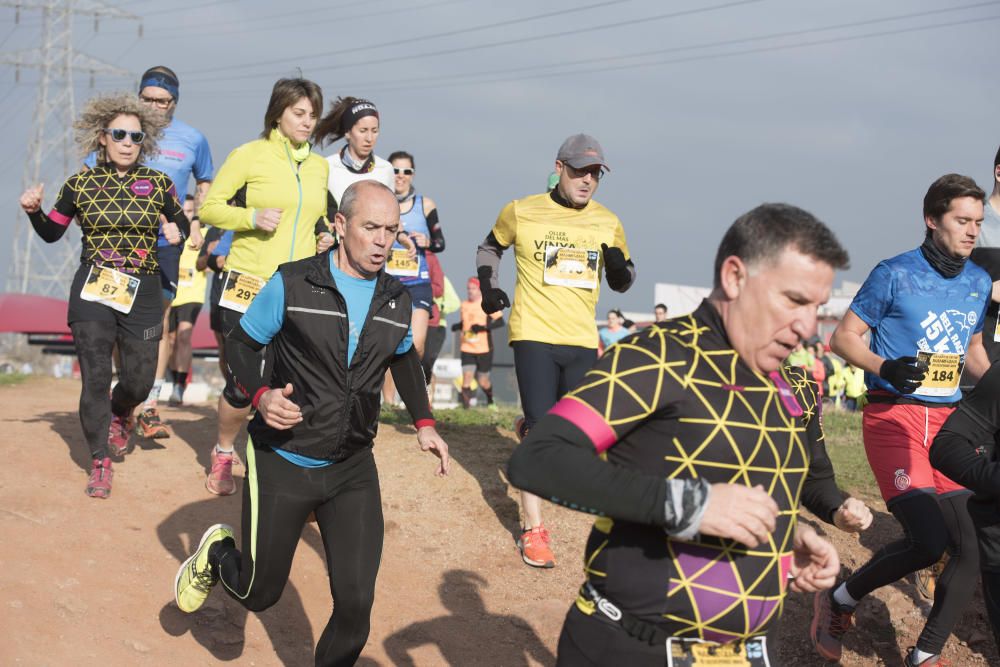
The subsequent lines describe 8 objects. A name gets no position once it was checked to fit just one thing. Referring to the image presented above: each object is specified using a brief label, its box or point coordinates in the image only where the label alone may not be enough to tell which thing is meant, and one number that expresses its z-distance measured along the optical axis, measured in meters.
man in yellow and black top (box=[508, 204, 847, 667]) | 2.63
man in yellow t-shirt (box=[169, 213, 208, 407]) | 11.52
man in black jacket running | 4.56
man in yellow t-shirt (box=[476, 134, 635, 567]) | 6.82
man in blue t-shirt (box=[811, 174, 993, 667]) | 5.58
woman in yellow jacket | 6.82
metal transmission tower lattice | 40.06
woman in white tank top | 7.78
